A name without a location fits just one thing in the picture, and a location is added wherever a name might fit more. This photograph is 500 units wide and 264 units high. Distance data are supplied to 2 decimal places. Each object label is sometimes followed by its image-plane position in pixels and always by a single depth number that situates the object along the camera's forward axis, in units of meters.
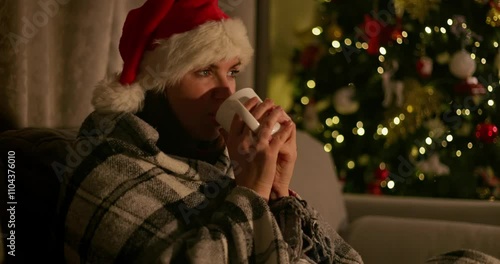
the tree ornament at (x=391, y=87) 3.45
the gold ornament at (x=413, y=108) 3.47
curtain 1.62
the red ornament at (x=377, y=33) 3.45
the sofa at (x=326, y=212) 1.30
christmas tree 3.47
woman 1.20
